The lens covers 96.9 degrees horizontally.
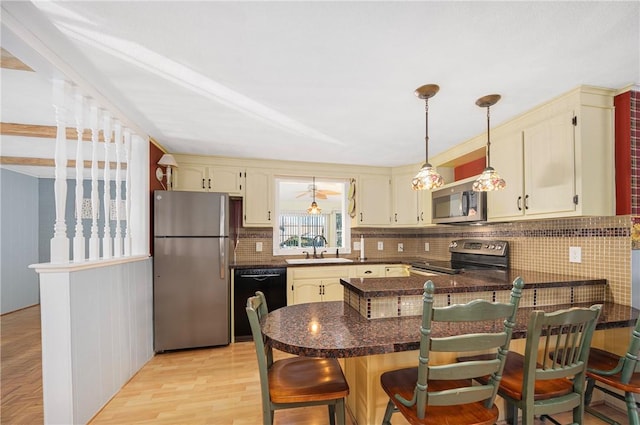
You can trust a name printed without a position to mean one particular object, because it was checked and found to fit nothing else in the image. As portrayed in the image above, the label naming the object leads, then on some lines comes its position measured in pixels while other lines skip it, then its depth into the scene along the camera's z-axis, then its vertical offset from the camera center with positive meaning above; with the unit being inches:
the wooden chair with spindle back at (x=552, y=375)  49.6 -30.2
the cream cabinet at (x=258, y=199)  148.1 +8.2
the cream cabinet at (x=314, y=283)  139.6 -34.9
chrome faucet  166.9 -15.0
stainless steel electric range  112.1 -19.4
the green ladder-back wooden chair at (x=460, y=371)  44.1 -25.6
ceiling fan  224.5 +17.3
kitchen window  162.6 -3.3
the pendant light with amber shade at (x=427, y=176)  73.7 +9.6
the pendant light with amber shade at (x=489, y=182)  74.7 +8.1
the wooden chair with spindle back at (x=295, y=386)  51.7 -32.8
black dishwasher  132.0 -35.6
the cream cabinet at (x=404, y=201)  160.4 +6.8
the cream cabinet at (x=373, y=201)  164.7 +7.3
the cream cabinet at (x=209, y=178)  140.6 +18.5
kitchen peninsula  50.8 -23.3
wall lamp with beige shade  125.0 +22.8
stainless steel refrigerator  119.2 -23.5
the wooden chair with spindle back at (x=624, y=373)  56.9 -35.1
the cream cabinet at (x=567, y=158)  76.8 +15.5
